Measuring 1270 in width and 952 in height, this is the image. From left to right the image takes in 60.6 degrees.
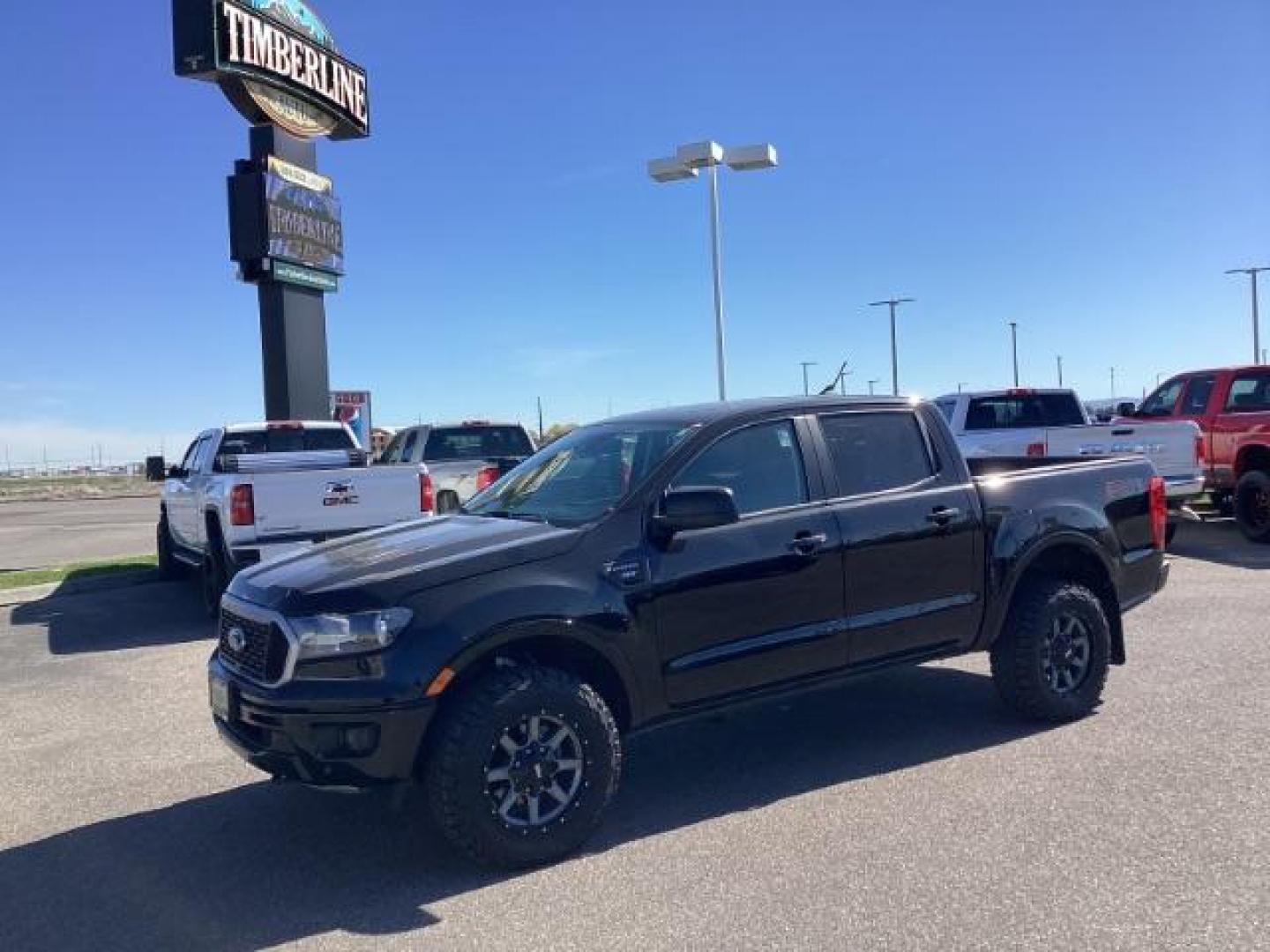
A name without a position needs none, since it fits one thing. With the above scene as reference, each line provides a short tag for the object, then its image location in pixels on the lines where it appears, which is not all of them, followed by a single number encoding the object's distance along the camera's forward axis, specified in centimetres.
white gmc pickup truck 921
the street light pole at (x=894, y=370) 4900
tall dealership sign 1630
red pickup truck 1288
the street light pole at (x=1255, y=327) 4753
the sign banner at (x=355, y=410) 2541
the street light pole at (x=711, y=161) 1792
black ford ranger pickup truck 409
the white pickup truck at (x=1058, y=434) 1191
